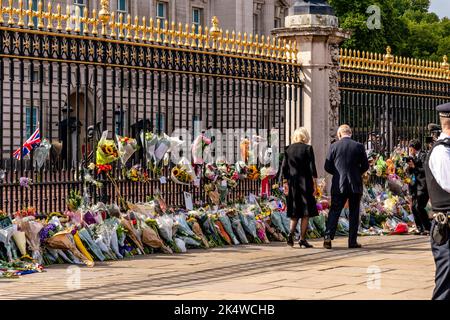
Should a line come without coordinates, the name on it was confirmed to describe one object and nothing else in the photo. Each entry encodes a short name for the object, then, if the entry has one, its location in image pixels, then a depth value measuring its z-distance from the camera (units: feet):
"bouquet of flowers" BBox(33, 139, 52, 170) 39.78
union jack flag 39.29
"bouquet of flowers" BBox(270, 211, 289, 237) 47.50
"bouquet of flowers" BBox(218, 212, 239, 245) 44.91
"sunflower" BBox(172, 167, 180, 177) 44.73
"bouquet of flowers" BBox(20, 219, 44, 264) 36.65
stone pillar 52.26
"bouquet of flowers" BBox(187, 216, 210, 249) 43.55
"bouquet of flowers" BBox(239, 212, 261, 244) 45.83
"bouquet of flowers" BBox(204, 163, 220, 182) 46.11
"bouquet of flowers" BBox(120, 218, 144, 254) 40.37
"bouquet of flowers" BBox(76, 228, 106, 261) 38.29
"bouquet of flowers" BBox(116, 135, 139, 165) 42.32
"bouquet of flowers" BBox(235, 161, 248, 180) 47.71
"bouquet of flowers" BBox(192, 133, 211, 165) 45.55
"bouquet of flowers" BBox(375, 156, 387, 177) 55.77
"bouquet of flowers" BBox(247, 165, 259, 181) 48.08
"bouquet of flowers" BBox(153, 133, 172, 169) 44.45
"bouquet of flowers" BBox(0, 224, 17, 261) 35.73
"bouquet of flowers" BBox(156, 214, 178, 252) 41.88
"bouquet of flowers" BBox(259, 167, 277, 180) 48.70
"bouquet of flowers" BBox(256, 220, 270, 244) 46.37
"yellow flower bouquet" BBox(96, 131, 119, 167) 41.14
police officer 23.76
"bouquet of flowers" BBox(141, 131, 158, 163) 44.24
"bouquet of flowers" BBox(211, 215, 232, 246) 44.73
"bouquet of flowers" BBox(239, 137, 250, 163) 48.55
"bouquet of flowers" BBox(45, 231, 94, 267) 37.27
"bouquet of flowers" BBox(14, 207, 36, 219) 37.19
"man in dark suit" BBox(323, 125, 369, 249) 44.34
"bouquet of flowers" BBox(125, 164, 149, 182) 42.66
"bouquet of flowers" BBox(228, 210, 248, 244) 45.47
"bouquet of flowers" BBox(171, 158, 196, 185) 44.74
